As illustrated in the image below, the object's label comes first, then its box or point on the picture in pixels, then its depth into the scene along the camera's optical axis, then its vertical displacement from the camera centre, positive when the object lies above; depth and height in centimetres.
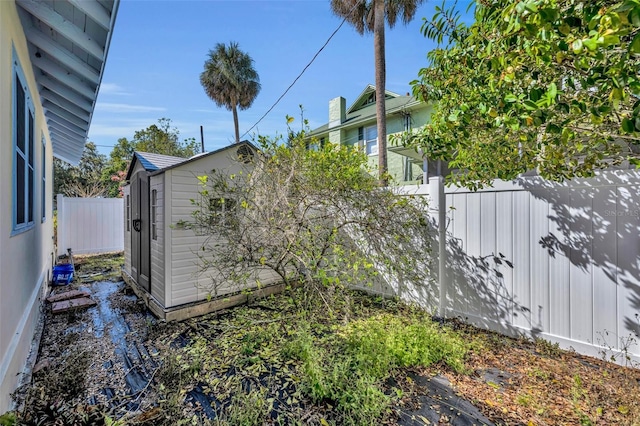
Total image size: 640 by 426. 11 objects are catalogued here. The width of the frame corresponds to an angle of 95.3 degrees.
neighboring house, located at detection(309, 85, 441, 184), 1343 +448
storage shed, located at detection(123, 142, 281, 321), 457 -48
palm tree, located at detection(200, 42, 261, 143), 1633 +763
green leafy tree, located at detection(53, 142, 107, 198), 1950 +283
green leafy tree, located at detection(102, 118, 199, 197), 1970 +464
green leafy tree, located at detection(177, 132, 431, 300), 406 -14
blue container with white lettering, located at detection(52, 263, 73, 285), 654 -142
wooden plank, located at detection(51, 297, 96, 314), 476 -159
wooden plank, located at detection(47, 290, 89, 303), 529 -158
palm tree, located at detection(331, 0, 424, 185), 845 +608
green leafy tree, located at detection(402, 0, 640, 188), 149 +85
